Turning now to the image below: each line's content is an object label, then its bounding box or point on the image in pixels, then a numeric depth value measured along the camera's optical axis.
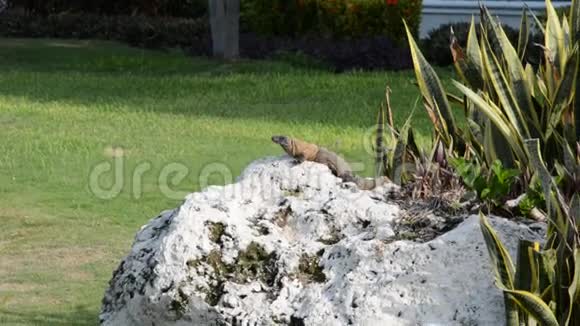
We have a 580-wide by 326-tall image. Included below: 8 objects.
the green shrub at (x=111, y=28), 35.62
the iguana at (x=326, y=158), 7.91
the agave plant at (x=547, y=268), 6.10
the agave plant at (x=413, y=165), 7.67
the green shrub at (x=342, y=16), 32.37
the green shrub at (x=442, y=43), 29.87
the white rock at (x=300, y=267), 6.47
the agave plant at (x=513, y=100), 7.38
